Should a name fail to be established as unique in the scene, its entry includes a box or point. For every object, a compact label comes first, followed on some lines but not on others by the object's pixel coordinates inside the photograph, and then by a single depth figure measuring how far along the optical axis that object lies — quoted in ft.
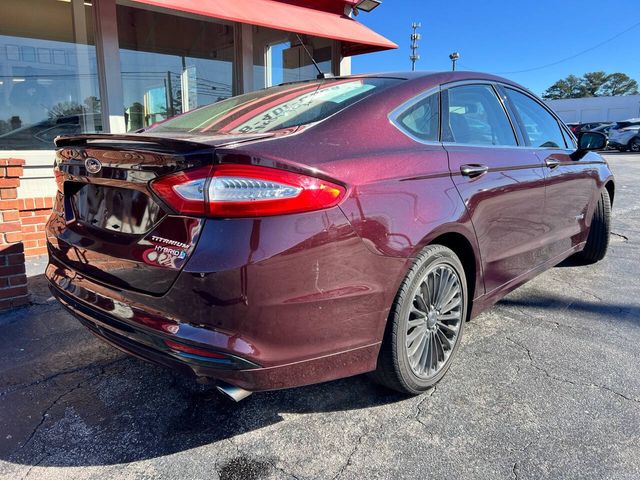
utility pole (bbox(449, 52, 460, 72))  93.61
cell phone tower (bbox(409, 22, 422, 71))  127.75
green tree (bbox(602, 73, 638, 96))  258.57
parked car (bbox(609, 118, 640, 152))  84.48
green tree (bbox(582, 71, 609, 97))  260.62
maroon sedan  5.66
